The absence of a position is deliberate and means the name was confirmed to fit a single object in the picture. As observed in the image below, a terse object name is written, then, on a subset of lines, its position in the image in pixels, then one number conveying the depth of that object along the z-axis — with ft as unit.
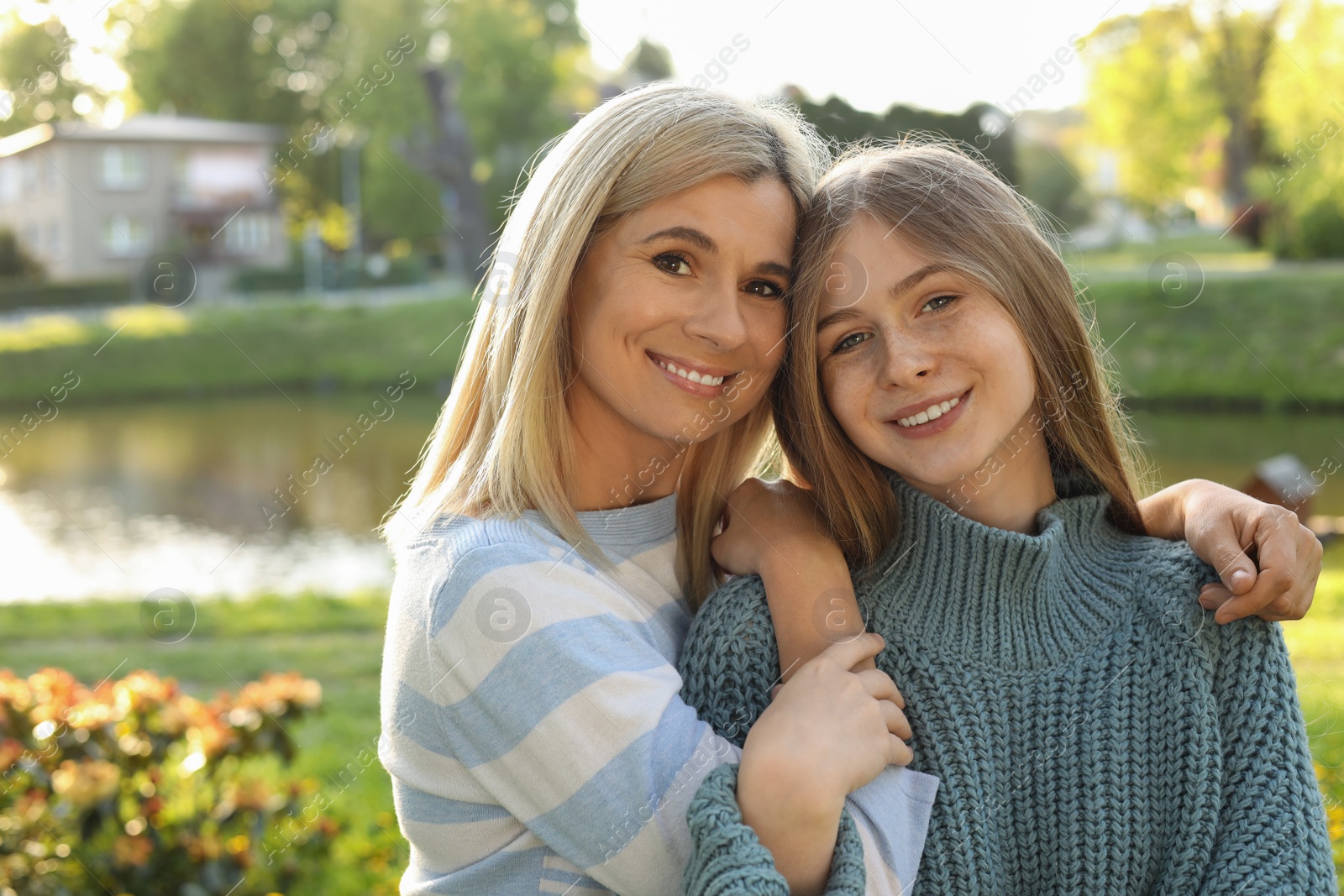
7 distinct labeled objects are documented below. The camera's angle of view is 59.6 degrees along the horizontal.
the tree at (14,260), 76.07
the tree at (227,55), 107.14
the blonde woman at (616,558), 5.05
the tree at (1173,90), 79.41
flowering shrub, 9.61
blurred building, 92.07
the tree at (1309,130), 46.55
